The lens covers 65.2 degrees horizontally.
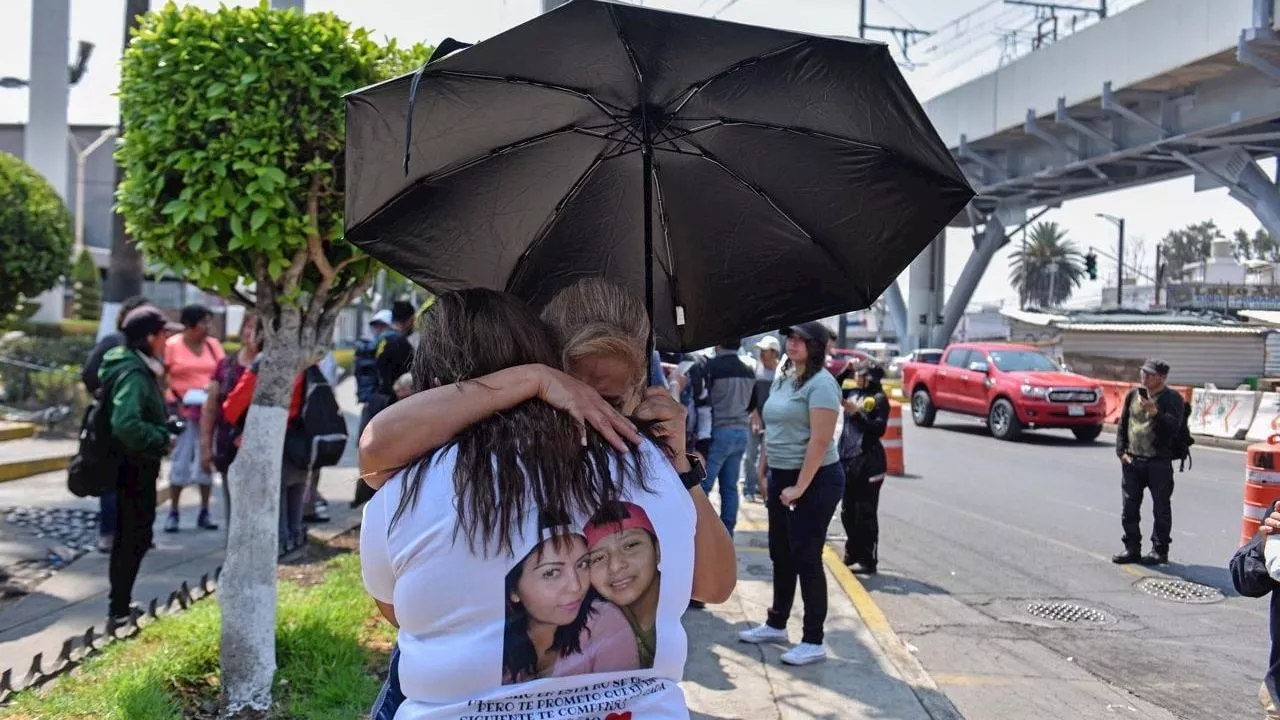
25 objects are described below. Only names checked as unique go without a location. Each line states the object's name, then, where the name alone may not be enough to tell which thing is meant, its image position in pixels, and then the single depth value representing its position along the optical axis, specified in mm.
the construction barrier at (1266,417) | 6390
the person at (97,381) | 6949
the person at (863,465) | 7676
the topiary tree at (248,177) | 3979
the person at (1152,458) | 8312
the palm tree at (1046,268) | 97125
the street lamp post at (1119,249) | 50875
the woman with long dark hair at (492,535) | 1585
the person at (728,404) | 7562
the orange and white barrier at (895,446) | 13281
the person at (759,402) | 9766
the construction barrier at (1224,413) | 18956
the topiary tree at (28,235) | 11578
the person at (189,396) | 8328
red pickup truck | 18250
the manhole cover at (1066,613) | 6719
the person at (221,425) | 7102
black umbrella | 2506
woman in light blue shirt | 5242
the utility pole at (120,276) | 12086
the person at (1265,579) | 3469
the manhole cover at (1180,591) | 7245
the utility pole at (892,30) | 34625
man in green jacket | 5320
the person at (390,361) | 7152
